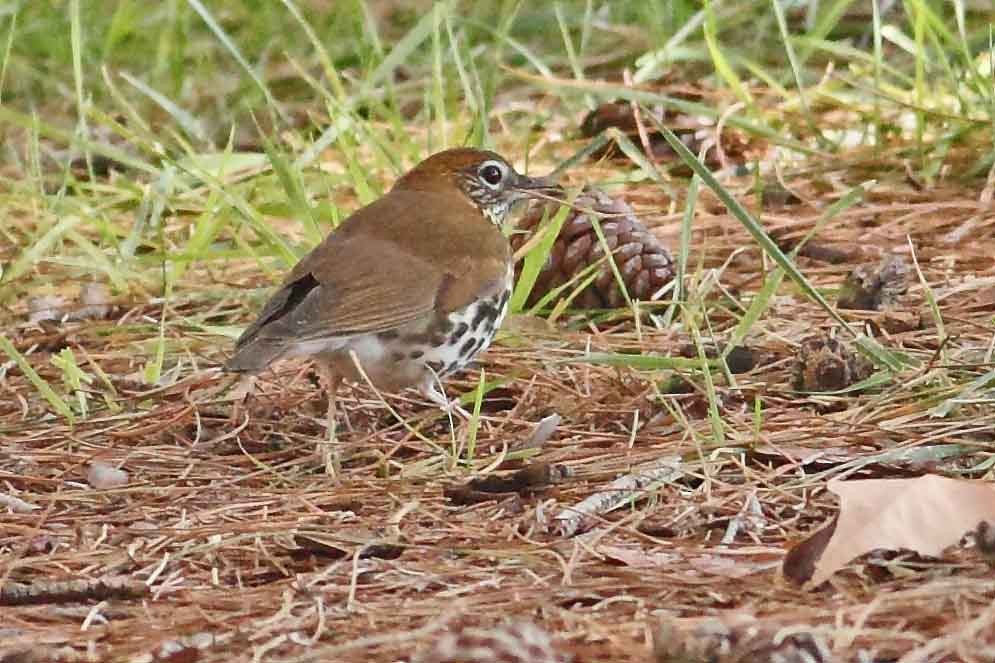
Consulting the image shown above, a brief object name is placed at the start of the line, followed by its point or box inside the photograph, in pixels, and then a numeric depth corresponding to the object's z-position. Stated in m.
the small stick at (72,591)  5.59
